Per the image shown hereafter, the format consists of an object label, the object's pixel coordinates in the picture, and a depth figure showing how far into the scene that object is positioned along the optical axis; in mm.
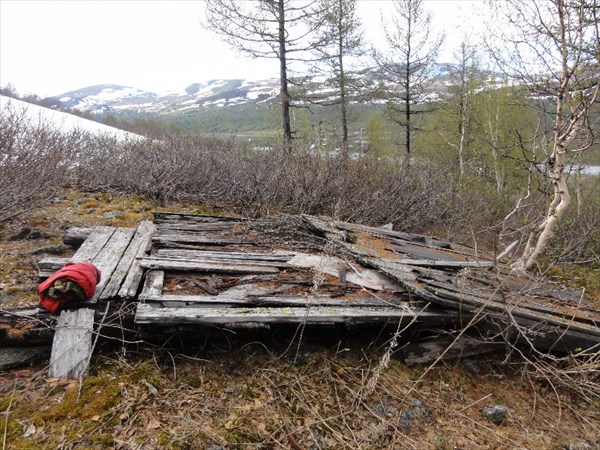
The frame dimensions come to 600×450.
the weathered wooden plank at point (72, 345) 2551
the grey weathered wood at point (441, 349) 3317
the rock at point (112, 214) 6417
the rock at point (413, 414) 2668
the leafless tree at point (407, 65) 14820
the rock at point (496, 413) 2834
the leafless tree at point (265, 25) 11227
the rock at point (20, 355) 2643
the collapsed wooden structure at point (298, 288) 2892
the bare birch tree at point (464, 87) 17266
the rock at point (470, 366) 3378
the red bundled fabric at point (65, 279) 2818
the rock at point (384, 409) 2699
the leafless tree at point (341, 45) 11886
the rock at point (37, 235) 5005
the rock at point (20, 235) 4869
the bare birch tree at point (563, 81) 4828
